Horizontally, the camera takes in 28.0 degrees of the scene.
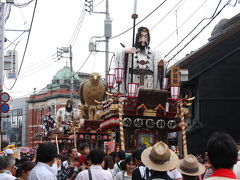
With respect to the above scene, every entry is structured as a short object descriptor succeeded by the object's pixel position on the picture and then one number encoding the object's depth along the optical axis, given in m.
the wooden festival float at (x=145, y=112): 16.58
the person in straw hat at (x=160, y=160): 5.36
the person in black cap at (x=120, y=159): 10.86
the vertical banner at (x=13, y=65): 23.50
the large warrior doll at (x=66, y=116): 32.93
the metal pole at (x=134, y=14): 16.22
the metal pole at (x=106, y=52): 29.26
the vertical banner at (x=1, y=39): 17.11
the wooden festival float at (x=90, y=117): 25.83
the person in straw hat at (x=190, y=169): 6.22
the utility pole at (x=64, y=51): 45.26
